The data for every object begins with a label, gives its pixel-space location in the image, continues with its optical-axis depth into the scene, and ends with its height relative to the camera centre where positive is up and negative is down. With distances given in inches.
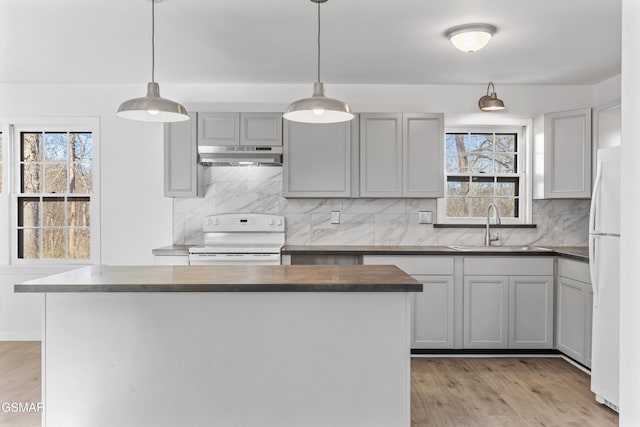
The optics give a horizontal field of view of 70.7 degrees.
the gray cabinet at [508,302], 151.6 -31.3
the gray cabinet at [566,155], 158.7 +19.6
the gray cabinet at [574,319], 134.6 -34.4
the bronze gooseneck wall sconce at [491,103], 162.9 +38.7
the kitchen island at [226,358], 86.2 -29.0
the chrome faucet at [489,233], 168.4 -9.4
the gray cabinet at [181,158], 160.6 +17.3
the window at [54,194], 177.5 +4.4
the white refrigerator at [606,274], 108.5 -16.0
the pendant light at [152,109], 89.3 +20.0
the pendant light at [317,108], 88.5 +20.2
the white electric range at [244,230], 171.5 -8.9
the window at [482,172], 179.9 +14.7
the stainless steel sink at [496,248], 154.8 -14.3
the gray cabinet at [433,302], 151.4 -31.4
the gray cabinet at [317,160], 161.8 +17.2
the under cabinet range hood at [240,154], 159.8 +18.8
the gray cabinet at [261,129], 160.6 +27.9
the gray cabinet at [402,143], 162.9 +23.5
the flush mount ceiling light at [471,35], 116.9 +45.3
